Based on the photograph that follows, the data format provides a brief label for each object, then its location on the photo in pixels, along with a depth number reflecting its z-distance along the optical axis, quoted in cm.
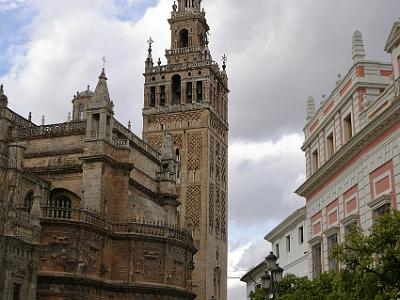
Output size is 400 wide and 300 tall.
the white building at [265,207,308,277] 3072
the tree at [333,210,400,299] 1251
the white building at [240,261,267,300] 4177
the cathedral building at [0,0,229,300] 3142
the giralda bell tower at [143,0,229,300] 5812
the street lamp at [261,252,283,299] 1655
